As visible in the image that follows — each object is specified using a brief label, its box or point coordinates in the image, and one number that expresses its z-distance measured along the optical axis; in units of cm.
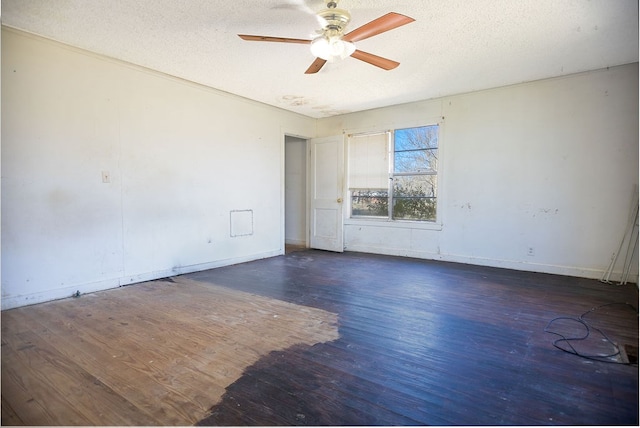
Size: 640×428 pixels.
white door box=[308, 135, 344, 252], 638
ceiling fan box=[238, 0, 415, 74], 259
